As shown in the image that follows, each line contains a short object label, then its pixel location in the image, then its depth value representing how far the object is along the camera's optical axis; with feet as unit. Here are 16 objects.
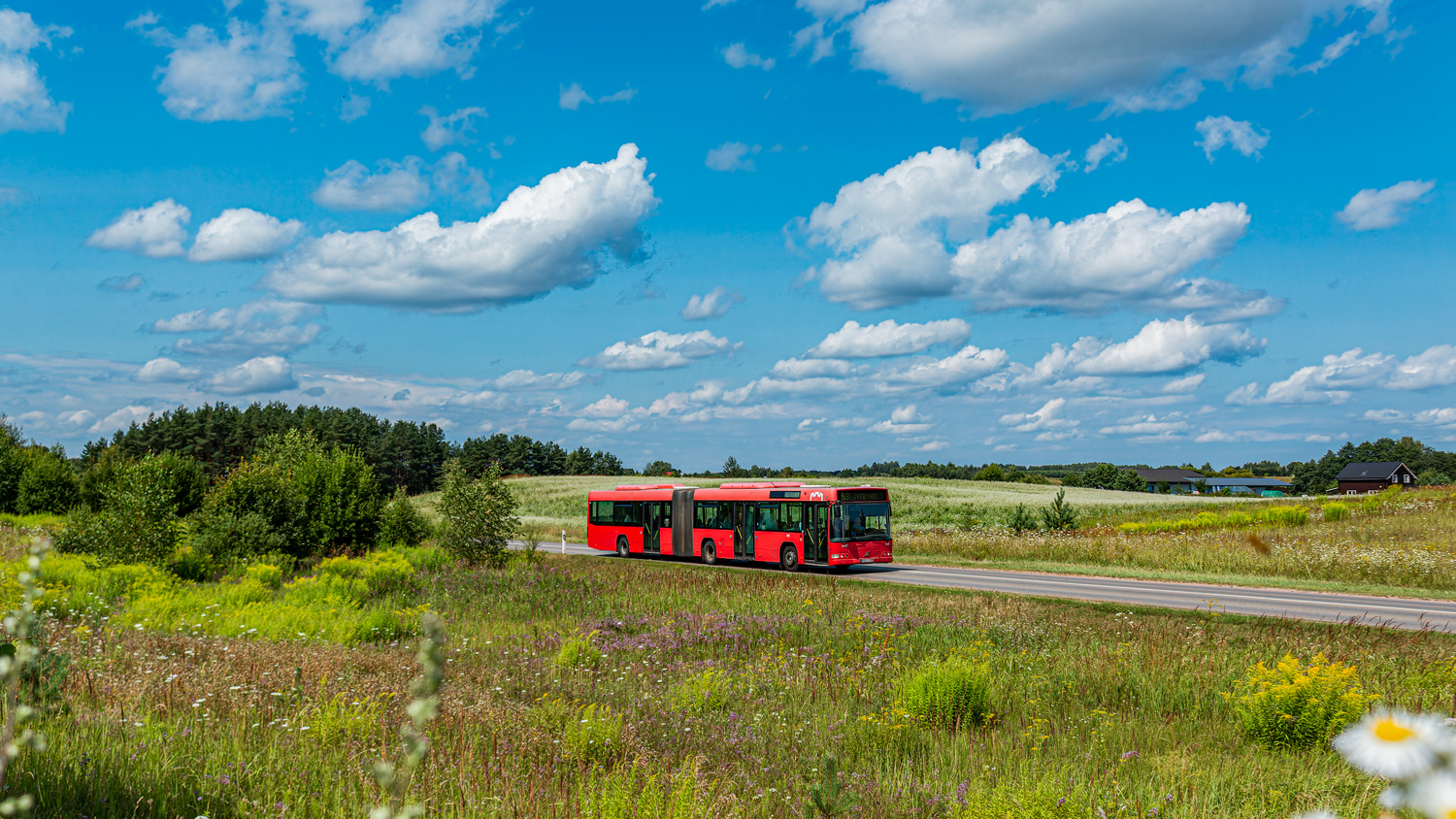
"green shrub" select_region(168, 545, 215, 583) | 71.41
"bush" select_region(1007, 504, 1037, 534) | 117.39
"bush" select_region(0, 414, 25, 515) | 172.45
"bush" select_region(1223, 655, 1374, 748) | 27.71
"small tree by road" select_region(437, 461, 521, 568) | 88.12
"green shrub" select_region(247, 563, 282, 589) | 64.18
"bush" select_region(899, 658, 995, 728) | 31.24
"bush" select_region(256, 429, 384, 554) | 93.04
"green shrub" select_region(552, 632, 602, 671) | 39.65
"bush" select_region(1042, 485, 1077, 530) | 115.55
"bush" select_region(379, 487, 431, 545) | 99.55
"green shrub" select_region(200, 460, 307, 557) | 87.56
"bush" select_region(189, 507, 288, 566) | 79.20
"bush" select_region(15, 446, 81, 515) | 166.81
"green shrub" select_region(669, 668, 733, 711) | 32.58
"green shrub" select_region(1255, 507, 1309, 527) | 121.29
